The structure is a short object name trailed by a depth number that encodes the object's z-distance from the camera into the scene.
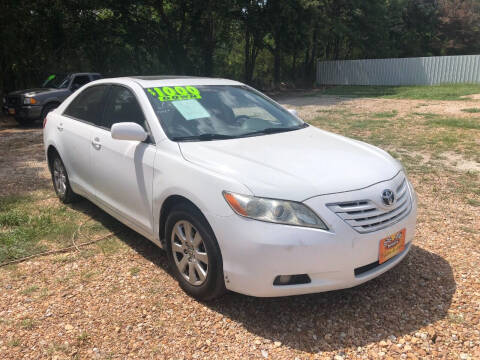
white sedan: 2.56
